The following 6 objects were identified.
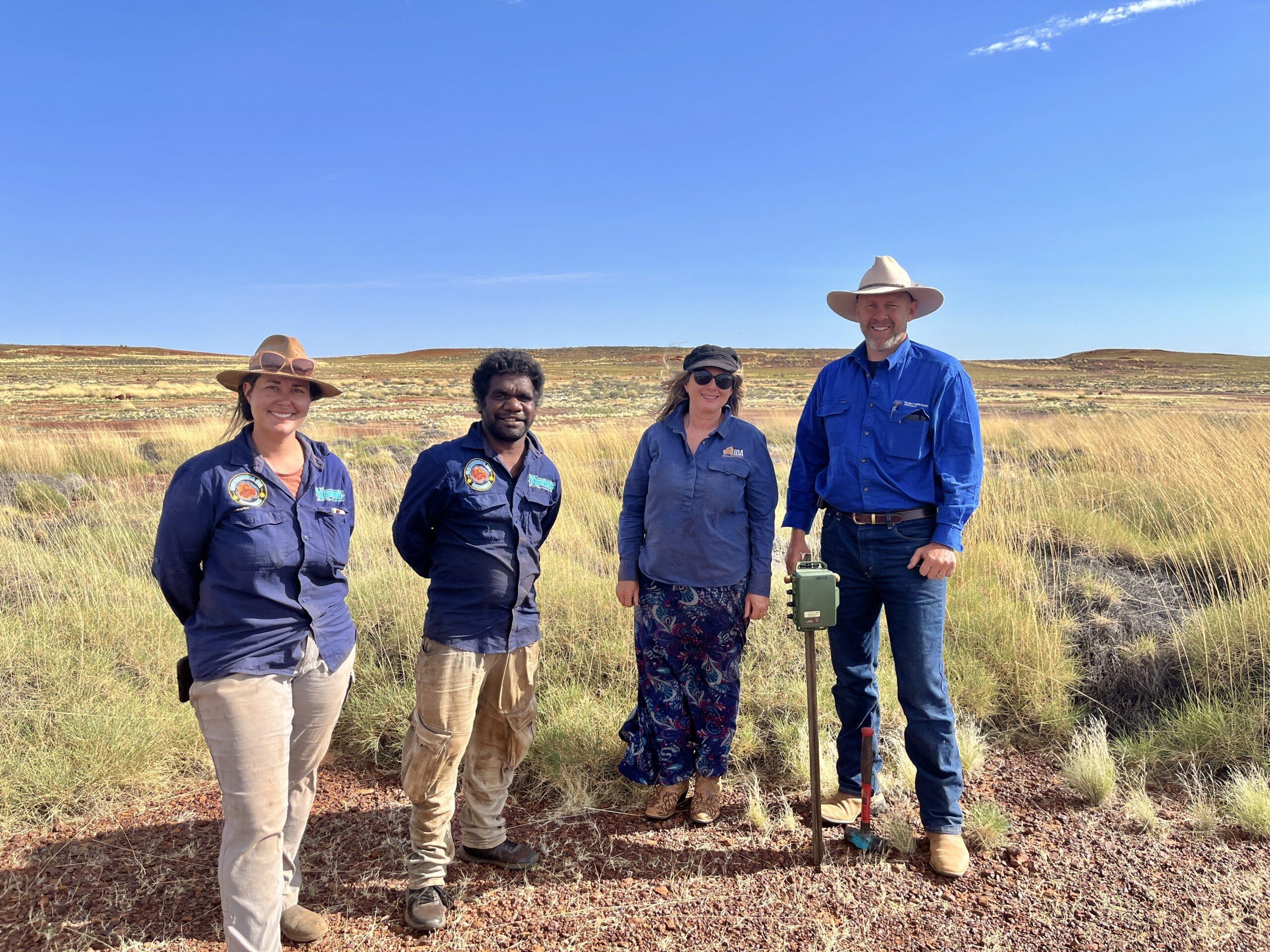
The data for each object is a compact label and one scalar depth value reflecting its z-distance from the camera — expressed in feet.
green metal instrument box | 10.03
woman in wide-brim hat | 7.70
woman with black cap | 11.18
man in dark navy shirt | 9.50
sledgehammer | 11.18
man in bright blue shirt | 10.43
